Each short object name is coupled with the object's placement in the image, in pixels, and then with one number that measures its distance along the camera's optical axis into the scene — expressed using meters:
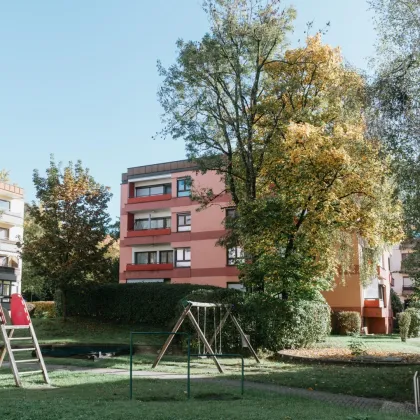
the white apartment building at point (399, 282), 61.54
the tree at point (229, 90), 24.88
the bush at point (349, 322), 33.28
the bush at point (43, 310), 39.60
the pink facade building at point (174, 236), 42.06
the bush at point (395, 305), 45.03
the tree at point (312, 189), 21.75
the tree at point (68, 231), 29.78
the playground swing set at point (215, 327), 16.30
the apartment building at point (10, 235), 55.81
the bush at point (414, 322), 33.03
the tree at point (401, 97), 14.65
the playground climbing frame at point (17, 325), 12.71
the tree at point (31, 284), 52.17
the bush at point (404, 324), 28.78
